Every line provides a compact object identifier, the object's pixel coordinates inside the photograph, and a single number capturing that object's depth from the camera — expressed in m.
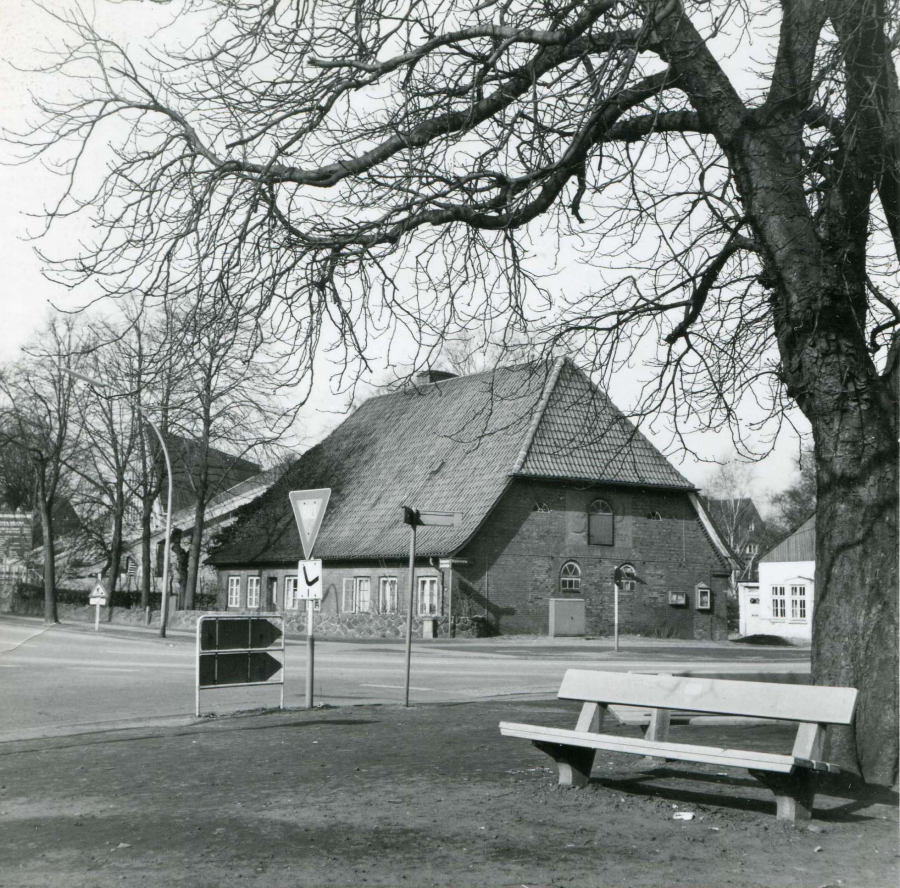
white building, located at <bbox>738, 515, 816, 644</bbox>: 52.22
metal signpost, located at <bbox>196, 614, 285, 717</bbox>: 11.84
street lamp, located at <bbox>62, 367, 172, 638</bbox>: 33.03
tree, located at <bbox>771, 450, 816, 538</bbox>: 78.19
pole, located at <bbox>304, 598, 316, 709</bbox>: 12.45
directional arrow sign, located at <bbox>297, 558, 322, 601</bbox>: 12.33
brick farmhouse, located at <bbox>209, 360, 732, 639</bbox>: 35.25
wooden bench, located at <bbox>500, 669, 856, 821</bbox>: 6.11
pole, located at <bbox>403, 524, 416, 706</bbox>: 13.30
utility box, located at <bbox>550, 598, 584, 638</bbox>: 36.12
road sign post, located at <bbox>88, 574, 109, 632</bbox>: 37.67
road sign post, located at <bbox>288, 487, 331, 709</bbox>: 12.23
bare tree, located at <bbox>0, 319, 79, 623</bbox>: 40.84
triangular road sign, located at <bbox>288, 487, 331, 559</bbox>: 12.19
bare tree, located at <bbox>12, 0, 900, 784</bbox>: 7.49
